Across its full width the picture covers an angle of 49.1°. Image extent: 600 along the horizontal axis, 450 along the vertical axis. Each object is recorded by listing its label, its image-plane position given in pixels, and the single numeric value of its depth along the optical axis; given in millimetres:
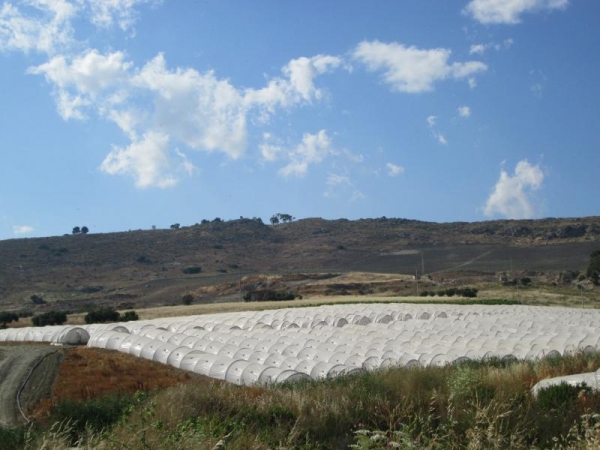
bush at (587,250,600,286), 73750
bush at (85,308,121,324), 51875
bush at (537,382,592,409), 12484
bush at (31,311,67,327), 51844
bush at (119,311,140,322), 52362
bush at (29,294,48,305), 81062
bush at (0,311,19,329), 54484
